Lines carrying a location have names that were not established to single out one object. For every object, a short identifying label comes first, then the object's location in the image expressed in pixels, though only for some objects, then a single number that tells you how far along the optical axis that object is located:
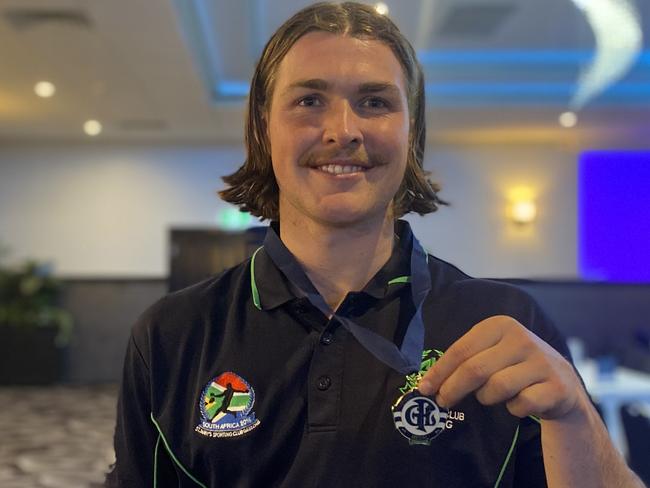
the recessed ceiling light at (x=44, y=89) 5.25
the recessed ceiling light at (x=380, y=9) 1.01
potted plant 7.04
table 3.58
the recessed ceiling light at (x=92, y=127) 6.54
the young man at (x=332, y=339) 0.87
